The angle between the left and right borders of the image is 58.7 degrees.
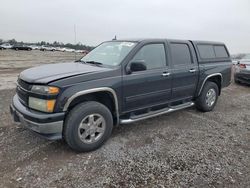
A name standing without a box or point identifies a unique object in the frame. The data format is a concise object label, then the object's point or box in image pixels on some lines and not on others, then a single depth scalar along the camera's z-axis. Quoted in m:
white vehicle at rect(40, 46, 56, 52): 58.35
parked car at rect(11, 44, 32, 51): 49.05
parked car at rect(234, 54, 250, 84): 9.19
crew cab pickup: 3.22
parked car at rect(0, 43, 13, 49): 48.29
